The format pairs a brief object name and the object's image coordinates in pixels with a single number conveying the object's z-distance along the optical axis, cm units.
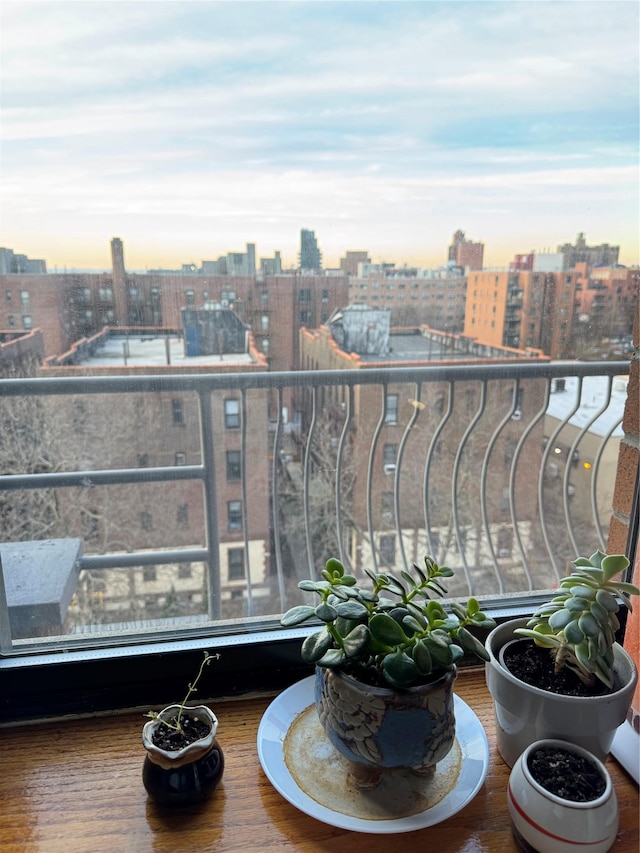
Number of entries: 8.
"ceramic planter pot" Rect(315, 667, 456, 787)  60
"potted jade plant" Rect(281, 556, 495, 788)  60
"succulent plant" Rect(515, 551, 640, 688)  65
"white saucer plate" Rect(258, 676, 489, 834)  66
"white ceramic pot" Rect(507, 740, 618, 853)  57
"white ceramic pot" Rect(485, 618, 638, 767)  65
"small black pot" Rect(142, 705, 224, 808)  66
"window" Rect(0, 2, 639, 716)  92
